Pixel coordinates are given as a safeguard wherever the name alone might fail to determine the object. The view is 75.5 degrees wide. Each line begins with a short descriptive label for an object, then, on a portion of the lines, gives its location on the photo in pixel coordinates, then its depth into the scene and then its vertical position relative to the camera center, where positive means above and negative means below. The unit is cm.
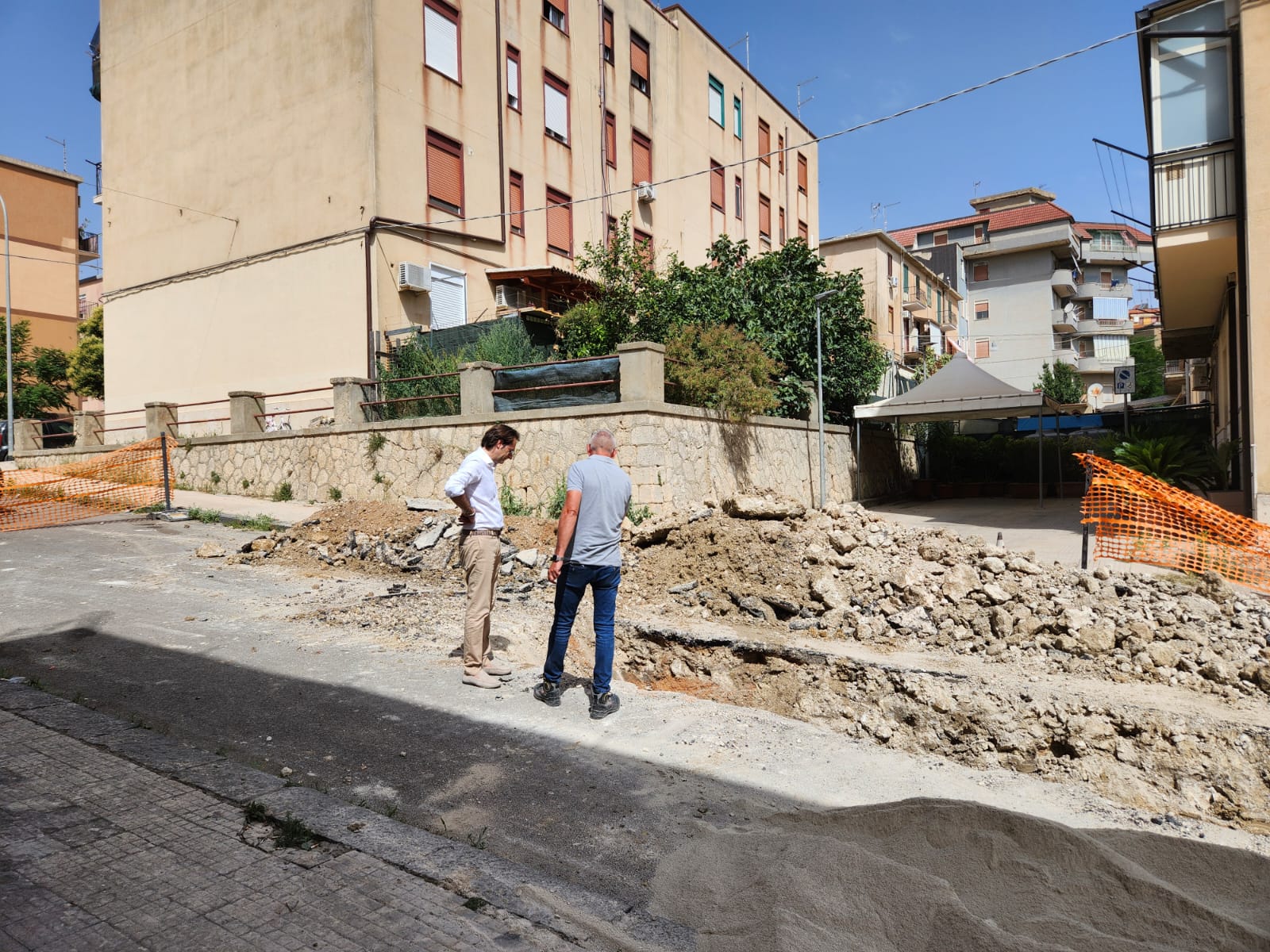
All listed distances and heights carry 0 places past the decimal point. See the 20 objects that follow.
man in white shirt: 550 -54
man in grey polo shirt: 512 -64
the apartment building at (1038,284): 5678 +1211
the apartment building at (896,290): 4047 +876
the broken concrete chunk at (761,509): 989 -64
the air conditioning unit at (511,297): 2016 +408
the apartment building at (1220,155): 1152 +433
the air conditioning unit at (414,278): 1748 +400
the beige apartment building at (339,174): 1778 +715
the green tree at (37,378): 2972 +357
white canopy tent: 1844 +118
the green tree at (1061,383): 5125 +419
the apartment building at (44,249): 3747 +1052
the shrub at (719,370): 1379 +148
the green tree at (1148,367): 6152 +606
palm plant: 1412 -27
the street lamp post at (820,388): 1731 +144
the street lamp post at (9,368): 2218 +291
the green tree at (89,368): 3241 +406
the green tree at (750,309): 1711 +320
